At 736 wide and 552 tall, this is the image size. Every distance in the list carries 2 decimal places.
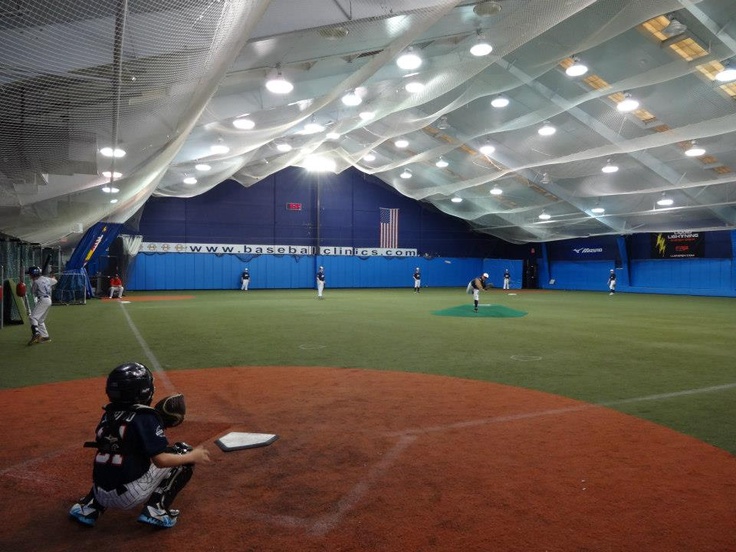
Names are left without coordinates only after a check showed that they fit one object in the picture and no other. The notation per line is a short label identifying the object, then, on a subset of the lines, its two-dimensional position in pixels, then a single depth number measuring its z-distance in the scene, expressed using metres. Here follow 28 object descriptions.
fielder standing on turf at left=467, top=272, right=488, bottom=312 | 18.19
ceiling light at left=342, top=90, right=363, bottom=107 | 15.41
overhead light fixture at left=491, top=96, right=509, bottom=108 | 18.30
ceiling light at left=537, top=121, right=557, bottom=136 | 20.23
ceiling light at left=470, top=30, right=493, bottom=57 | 11.29
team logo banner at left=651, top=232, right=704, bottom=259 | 32.16
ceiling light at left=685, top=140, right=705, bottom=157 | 19.90
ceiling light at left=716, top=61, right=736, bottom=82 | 13.59
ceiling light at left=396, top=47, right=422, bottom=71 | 12.98
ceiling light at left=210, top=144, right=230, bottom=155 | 15.53
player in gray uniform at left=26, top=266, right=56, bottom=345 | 10.90
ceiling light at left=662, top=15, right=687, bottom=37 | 13.39
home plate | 4.75
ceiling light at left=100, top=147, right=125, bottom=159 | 8.34
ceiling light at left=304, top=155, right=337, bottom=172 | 27.00
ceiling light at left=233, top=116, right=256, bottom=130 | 14.48
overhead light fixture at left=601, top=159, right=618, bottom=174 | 22.95
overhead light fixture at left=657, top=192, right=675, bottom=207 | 26.62
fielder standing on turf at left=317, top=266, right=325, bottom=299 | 26.56
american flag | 40.41
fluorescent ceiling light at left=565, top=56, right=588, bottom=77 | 14.23
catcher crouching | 3.04
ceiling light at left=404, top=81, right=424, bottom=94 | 14.11
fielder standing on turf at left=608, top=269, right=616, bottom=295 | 32.91
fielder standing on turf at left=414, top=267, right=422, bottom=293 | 34.22
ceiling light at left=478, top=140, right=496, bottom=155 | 23.16
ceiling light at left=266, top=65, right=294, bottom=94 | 12.21
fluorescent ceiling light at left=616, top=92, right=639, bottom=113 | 16.89
